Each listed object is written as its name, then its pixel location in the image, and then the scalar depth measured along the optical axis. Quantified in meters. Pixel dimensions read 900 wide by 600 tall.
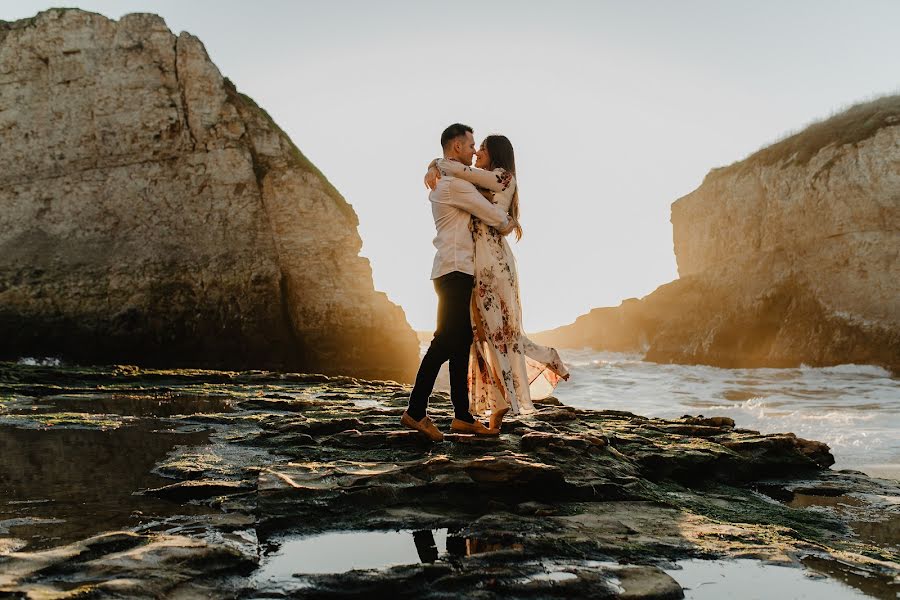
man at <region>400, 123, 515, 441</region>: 4.26
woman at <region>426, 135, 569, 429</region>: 4.41
